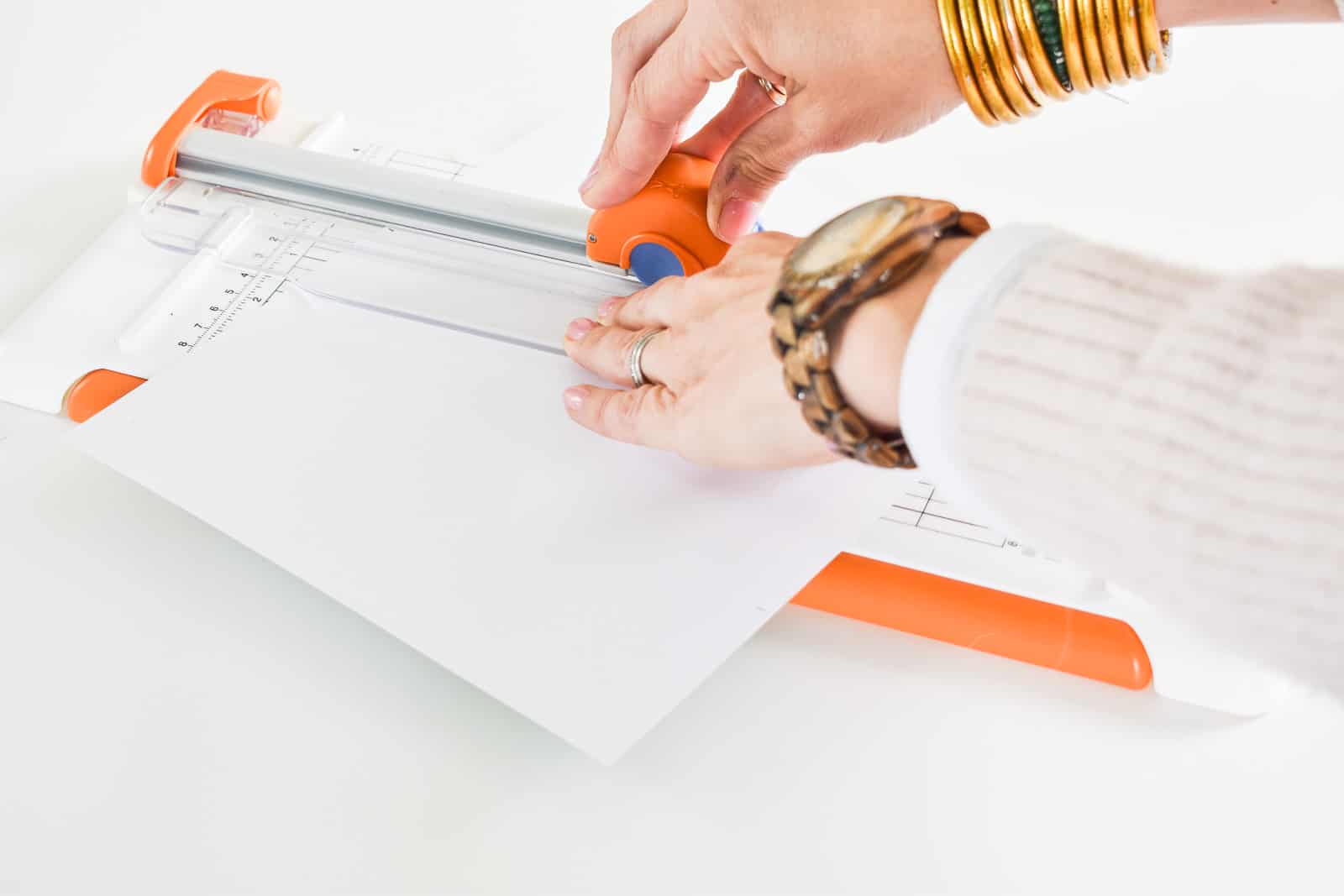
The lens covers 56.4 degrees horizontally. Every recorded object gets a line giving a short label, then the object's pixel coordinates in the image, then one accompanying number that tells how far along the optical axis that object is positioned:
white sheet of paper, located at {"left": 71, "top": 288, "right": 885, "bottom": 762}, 0.85
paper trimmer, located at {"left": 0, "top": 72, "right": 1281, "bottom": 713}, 0.92
